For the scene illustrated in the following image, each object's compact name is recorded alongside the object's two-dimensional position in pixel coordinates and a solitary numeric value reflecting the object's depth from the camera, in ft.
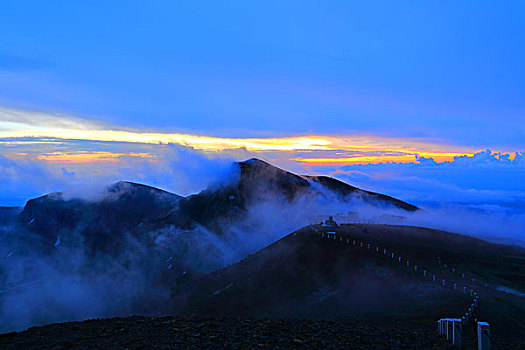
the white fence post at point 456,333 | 49.88
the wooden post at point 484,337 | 45.62
